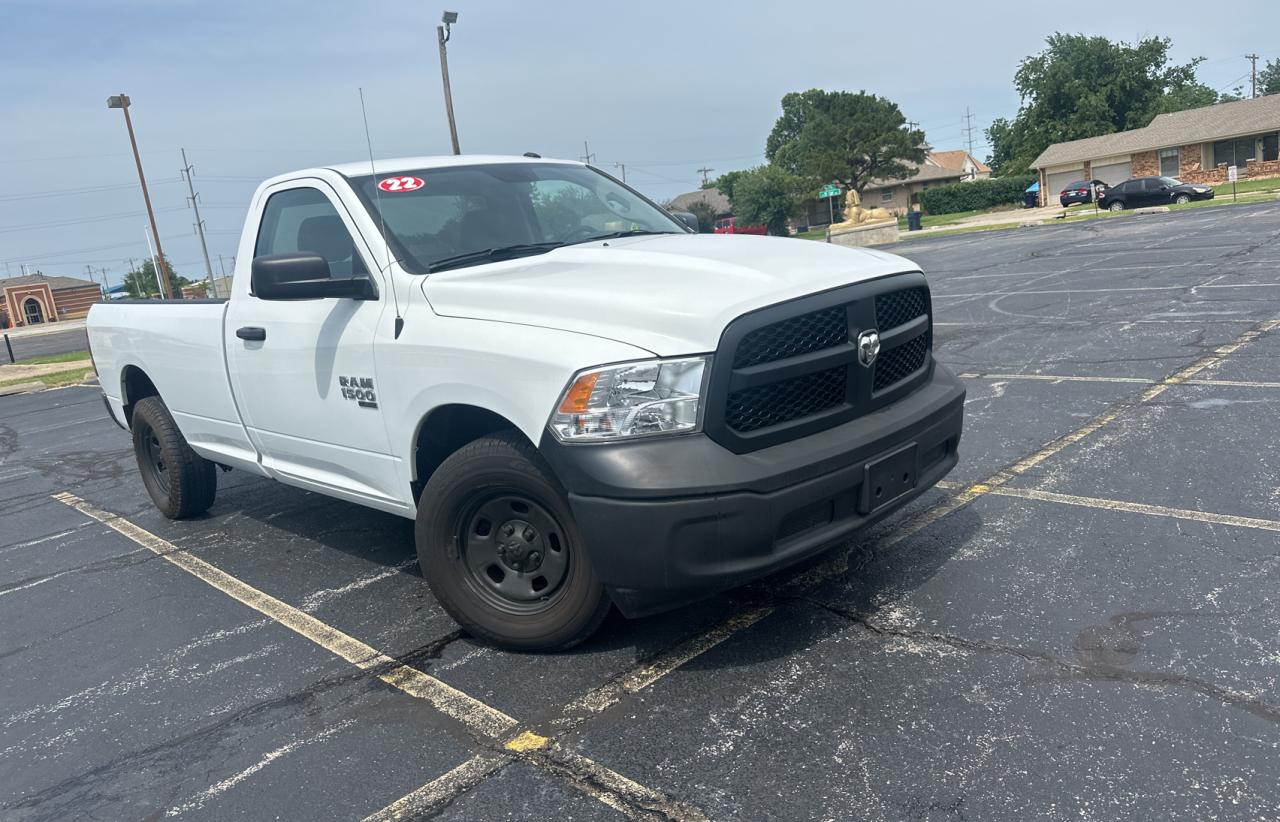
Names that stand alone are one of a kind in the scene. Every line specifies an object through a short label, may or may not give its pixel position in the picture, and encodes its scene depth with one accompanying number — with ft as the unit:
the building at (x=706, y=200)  346.13
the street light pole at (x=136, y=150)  127.03
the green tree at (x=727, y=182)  323.86
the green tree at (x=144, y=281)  243.44
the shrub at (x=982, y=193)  216.74
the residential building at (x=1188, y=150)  172.86
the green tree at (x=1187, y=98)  234.38
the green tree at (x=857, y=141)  242.78
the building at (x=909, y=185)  289.33
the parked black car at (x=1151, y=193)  127.75
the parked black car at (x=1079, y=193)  163.94
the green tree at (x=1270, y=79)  352.83
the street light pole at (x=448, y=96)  86.95
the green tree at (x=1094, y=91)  238.89
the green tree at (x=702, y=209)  201.46
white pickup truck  10.53
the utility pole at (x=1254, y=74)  335.06
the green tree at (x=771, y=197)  250.57
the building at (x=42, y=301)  301.22
